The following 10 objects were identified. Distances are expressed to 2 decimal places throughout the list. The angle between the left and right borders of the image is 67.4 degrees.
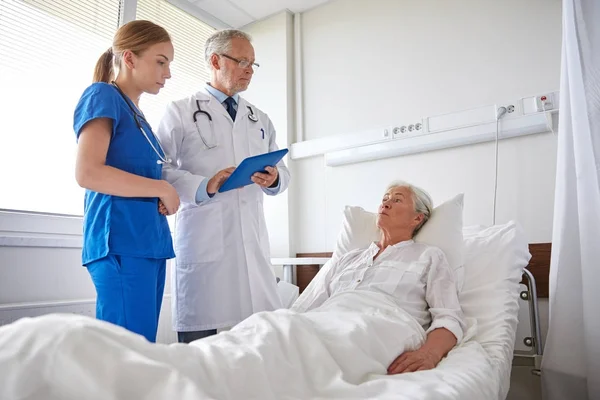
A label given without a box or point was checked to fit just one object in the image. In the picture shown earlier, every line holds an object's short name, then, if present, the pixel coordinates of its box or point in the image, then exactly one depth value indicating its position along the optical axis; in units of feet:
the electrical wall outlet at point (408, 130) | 7.77
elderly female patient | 3.96
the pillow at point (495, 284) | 4.26
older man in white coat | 5.05
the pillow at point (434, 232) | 5.28
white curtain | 4.15
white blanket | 1.71
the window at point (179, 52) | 9.00
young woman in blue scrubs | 3.85
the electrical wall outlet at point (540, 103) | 6.63
